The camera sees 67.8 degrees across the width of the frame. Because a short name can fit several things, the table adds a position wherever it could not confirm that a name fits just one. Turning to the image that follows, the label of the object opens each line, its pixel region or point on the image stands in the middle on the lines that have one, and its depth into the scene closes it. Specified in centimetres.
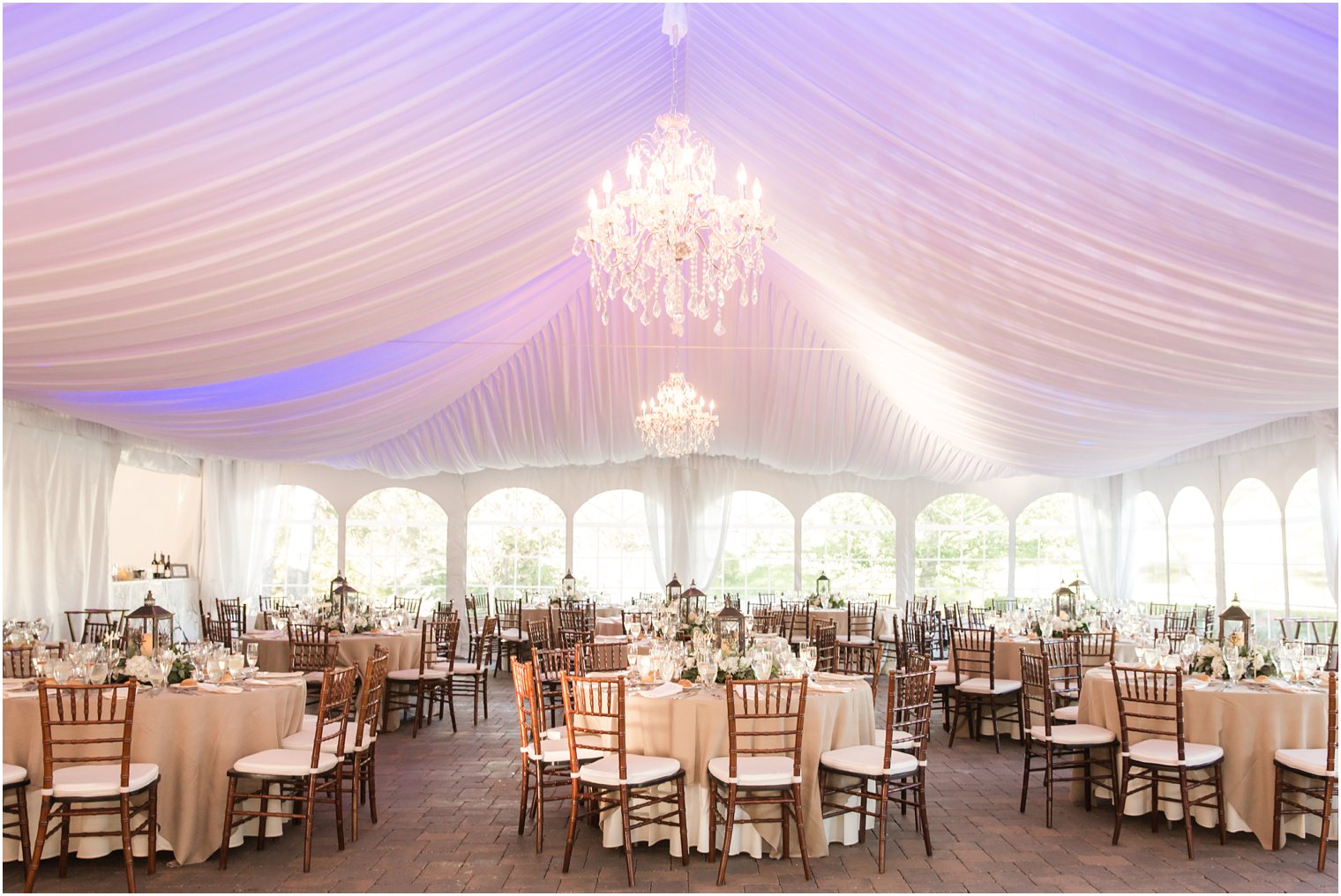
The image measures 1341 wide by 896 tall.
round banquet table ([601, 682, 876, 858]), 536
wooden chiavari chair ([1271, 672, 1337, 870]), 518
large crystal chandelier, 491
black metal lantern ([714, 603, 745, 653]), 769
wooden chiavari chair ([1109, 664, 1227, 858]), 548
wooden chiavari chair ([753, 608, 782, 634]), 1179
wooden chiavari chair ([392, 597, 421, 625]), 1364
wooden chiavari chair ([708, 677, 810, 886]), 505
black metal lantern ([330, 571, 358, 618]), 1055
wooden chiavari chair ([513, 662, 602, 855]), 556
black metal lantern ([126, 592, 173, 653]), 649
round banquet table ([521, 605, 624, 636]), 1252
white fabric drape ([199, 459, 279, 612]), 1448
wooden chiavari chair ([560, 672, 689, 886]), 509
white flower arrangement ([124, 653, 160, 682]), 559
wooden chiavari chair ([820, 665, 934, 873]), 529
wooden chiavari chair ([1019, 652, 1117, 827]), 596
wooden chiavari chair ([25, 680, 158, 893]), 470
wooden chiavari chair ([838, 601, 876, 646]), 1287
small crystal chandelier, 1134
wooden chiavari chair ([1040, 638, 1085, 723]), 682
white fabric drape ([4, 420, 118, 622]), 986
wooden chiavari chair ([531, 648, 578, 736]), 683
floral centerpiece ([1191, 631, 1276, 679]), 616
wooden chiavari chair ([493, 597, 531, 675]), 1287
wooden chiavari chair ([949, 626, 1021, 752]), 848
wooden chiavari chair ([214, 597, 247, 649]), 1069
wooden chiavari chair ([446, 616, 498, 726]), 937
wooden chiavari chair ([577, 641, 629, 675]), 760
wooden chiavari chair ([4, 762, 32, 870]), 484
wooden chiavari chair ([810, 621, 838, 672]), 933
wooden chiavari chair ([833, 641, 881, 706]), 614
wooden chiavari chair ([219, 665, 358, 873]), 506
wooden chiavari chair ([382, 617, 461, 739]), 895
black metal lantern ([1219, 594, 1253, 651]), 773
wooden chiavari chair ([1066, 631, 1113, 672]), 855
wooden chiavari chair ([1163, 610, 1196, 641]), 1030
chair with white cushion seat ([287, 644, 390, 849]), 554
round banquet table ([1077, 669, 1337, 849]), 556
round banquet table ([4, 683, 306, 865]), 511
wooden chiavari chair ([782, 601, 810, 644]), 1216
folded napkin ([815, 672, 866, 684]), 608
